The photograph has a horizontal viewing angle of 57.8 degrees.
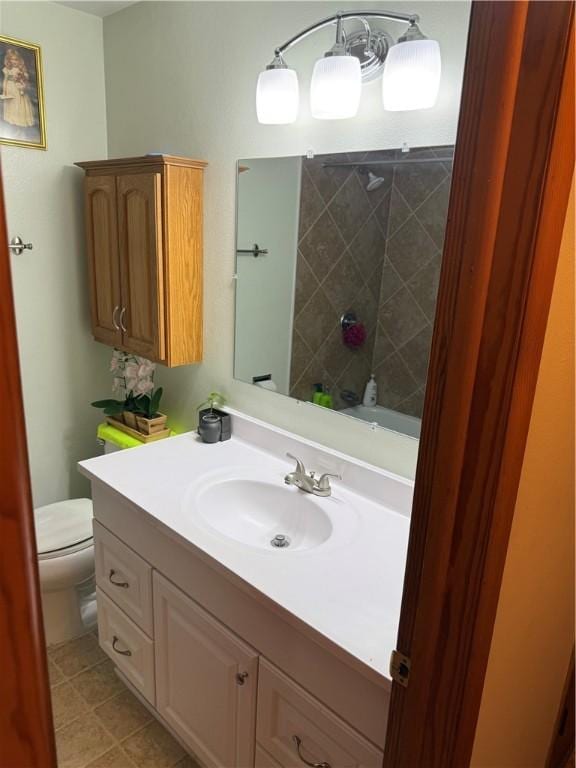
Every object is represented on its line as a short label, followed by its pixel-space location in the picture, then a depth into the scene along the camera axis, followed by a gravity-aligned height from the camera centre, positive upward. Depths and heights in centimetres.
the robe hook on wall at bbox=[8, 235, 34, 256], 205 -6
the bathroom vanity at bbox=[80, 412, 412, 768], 102 -78
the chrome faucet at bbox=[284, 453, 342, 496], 149 -67
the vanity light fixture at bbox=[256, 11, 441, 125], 120 +42
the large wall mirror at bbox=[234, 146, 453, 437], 137 -9
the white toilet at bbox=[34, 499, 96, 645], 185 -115
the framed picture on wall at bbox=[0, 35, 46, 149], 190 +49
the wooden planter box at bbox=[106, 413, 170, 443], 203 -76
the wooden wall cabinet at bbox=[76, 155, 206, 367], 173 -5
